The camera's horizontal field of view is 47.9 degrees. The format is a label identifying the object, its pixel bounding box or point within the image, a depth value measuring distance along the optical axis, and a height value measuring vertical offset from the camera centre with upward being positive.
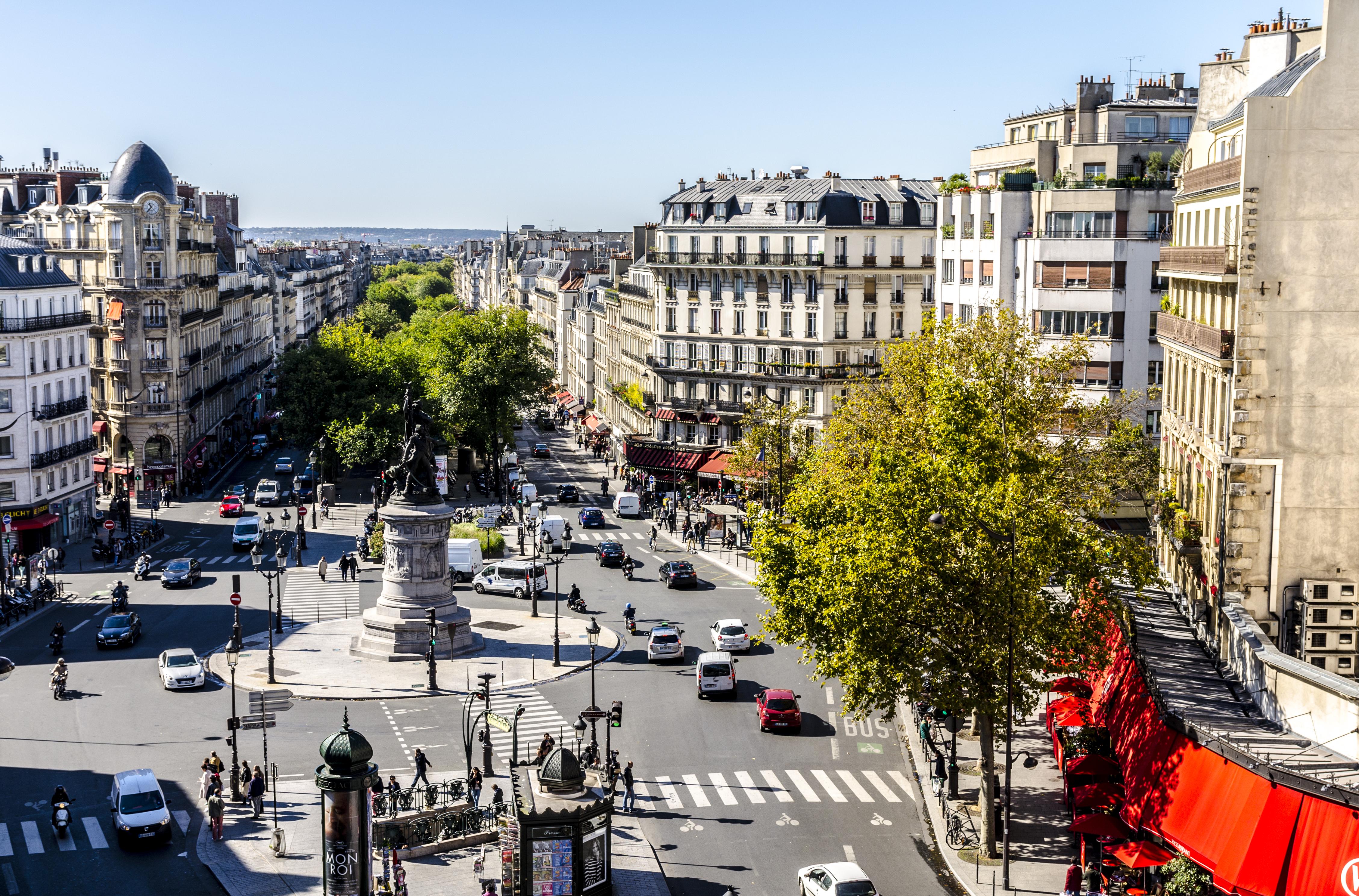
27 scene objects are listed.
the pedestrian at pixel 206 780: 39.78 -13.48
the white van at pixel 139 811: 37.06 -13.39
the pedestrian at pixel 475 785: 39.75 -13.60
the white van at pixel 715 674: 50.34 -13.53
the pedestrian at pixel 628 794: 39.75 -13.90
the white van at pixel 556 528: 77.62 -13.51
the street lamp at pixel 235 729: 40.28 -12.57
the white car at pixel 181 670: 50.94 -13.62
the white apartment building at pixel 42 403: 76.50 -7.34
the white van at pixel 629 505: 92.44 -14.65
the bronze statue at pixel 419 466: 55.53 -7.42
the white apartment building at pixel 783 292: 90.50 -1.91
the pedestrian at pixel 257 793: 39.16 -13.56
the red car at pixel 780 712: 46.81 -13.74
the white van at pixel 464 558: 71.94 -13.93
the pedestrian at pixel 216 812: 37.25 -13.37
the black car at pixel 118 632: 57.03 -13.84
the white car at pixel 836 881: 32.16 -13.08
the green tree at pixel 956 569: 36.03 -7.54
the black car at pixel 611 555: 74.81 -14.31
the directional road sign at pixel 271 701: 39.66 -11.39
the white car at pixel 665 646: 55.66 -13.93
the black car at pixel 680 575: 69.75 -14.27
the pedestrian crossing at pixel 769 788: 40.75 -14.27
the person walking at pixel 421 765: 40.50 -13.31
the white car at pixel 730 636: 56.88 -13.89
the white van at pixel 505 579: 68.12 -14.24
